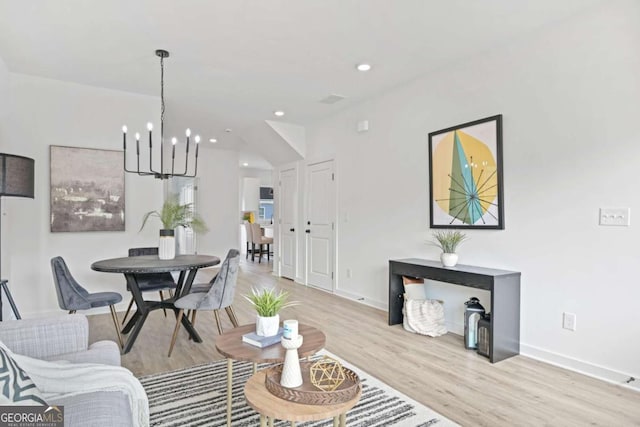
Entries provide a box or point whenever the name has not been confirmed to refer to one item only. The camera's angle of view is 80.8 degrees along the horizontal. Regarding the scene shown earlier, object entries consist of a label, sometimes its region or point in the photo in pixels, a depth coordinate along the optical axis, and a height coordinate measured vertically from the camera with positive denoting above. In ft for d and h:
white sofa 4.99 -2.15
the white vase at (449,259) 11.23 -1.32
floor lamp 8.13 +0.87
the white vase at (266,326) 6.72 -1.99
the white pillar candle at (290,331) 5.44 -1.70
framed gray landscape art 13.71 +0.95
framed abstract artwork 10.90 +1.24
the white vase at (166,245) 11.34 -0.91
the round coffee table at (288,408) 4.47 -2.37
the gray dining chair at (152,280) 12.18 -2.20
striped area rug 6.78 -3.72
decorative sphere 5.06 -2.25
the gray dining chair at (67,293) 10.09 -2.12
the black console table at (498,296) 9.69 -2.13
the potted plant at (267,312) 6.72 -1.76
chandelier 10.65 +4.78
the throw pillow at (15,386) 3.93 -1.85
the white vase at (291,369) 5.03 -2.09
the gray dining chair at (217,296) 10.27 -2.27
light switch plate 8.39 -0.01
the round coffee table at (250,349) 6.05 -2.29
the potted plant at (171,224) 11.36 -0.29
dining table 9.89 -1.46
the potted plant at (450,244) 11.26 -0.91
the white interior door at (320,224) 18.39 -0.49
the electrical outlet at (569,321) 9.26 -2.63
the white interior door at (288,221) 21.39 -0.37
